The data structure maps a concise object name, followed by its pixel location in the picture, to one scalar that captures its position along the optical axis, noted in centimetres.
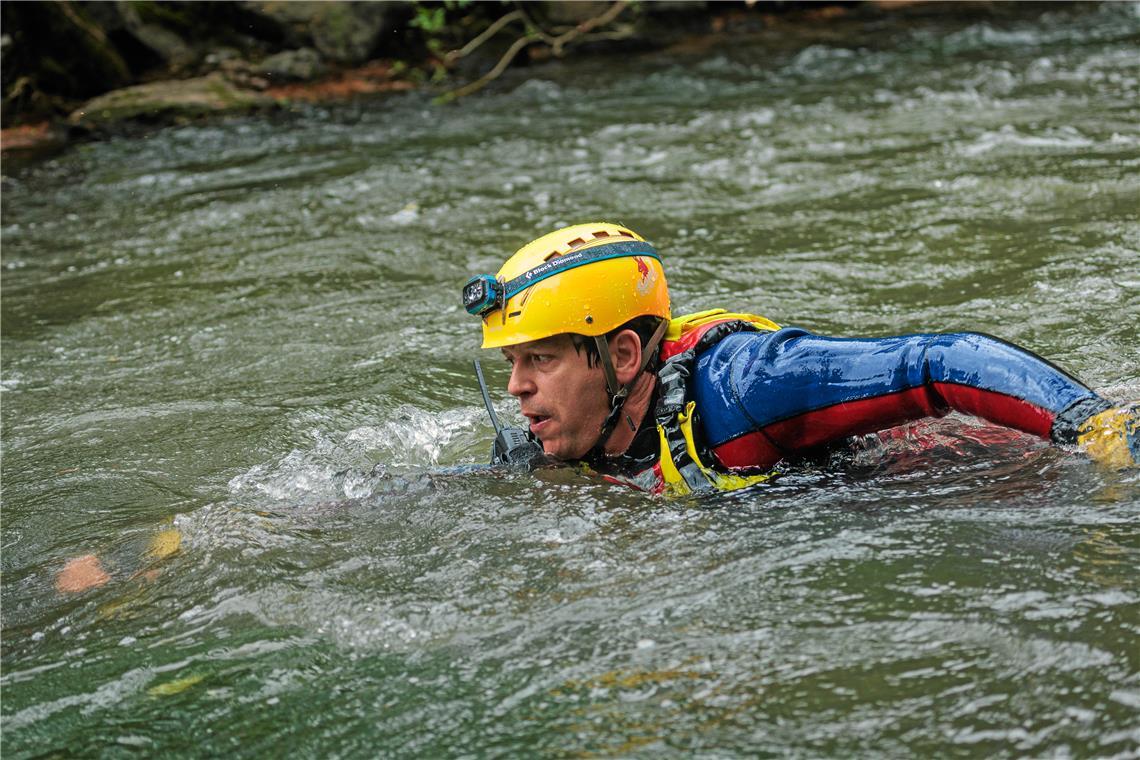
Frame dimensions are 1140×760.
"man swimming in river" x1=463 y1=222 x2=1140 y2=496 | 733
